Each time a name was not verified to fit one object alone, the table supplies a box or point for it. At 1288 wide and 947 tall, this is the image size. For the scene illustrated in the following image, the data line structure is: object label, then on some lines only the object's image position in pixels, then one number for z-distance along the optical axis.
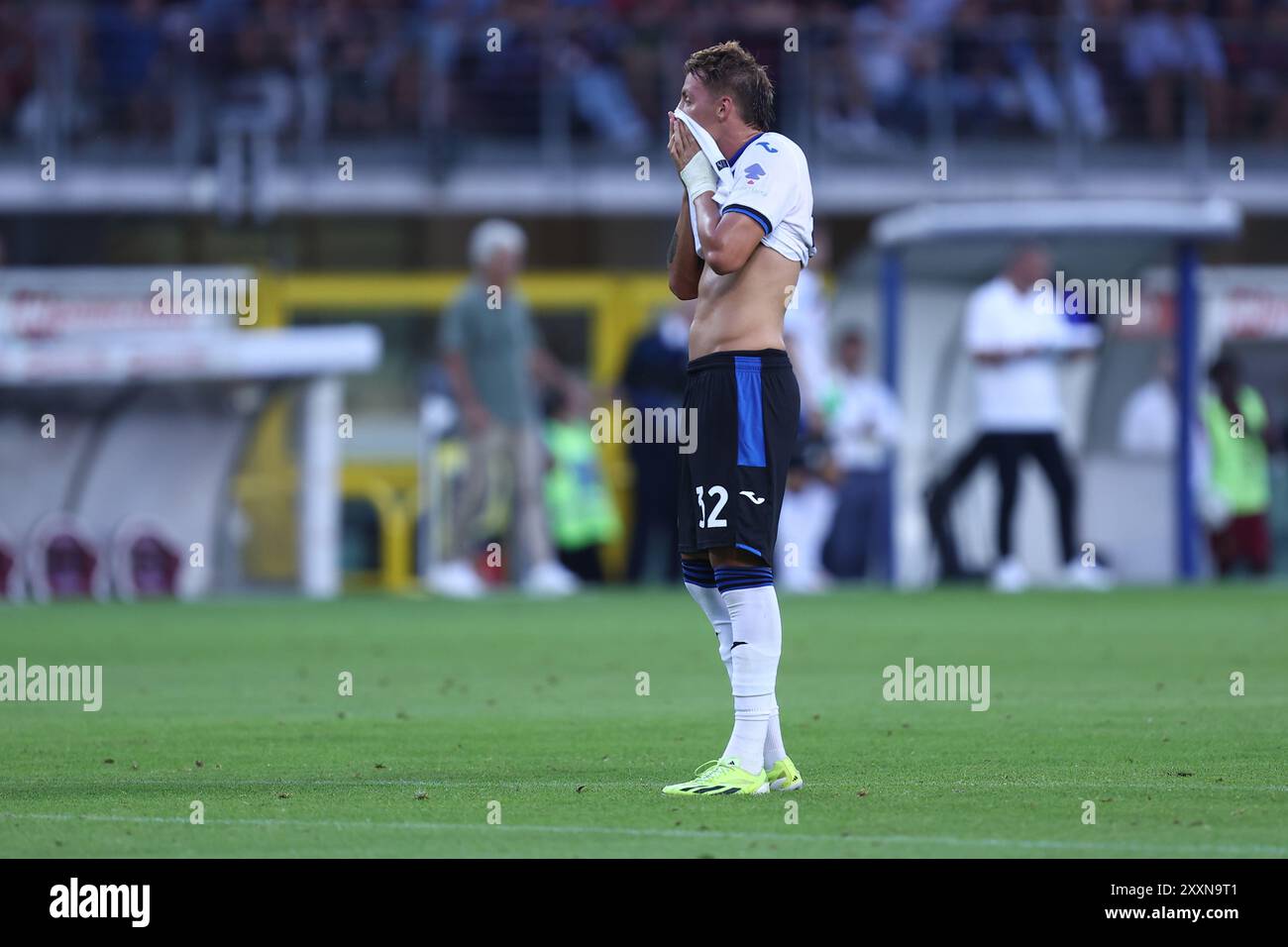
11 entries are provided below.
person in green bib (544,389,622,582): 22.25
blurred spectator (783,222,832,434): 19.14
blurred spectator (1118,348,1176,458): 21.81
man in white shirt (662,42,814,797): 6.89
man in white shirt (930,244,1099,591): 18.05
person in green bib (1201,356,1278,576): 21.69
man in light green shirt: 18.75
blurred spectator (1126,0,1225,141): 27.92
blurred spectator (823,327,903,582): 20.61
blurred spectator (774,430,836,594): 19.45
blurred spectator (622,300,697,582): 20.75
